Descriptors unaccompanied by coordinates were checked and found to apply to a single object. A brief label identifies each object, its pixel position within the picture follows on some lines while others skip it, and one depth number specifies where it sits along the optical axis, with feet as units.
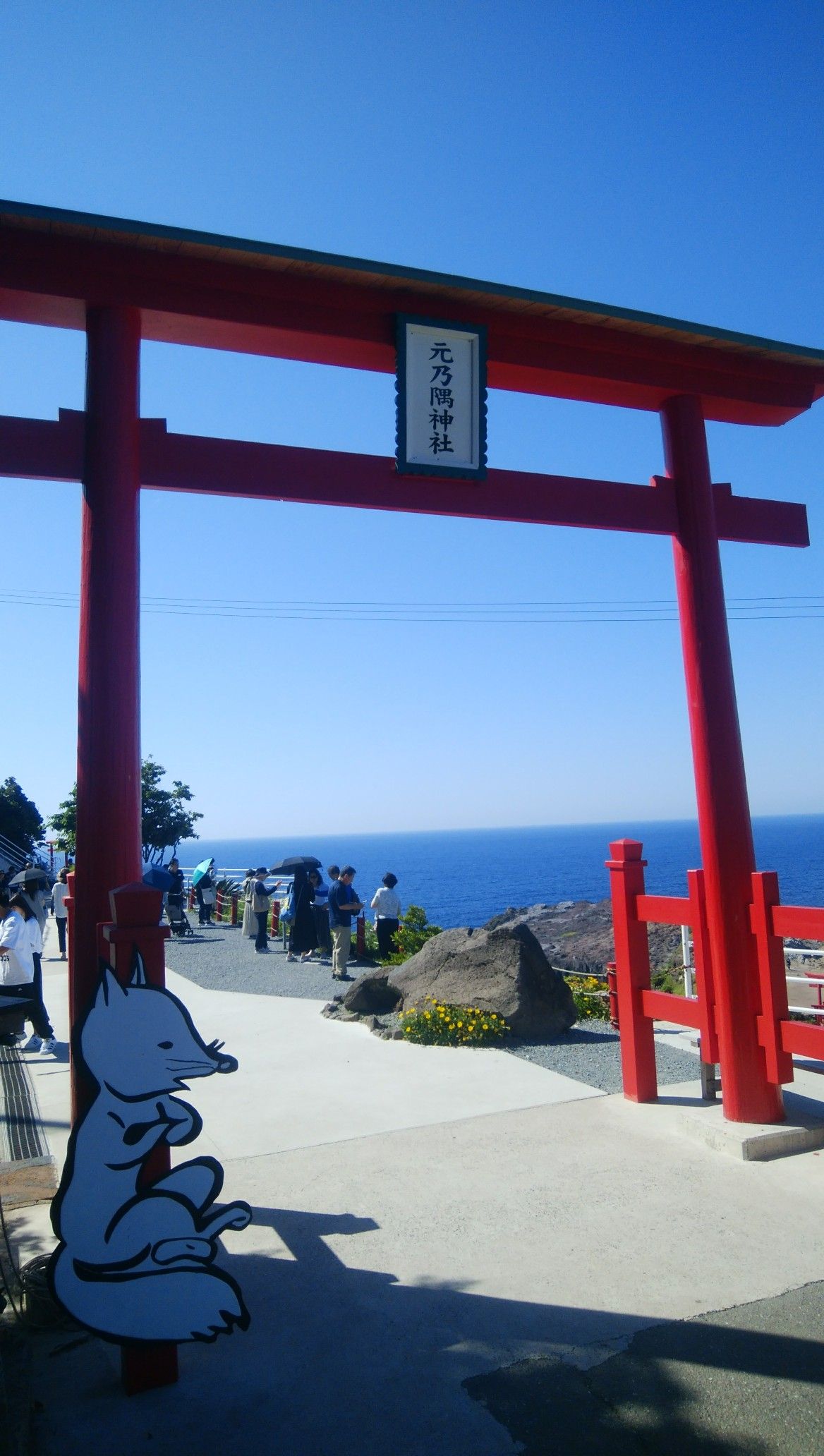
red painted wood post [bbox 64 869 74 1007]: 13.03
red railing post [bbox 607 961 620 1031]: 23.81
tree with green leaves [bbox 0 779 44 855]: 145.59
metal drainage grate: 18.33
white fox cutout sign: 10.21
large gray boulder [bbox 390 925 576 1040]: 27.12
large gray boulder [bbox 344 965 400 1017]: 30.86
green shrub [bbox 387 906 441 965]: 42.93
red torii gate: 13.47
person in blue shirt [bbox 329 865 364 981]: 39.70
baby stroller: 55.47
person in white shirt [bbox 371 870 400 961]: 44.21
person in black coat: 46.62
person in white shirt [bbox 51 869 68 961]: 47.78
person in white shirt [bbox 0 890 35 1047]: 26.43
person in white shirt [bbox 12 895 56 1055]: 26.50
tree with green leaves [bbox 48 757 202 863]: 112.98
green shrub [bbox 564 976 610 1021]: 31.70
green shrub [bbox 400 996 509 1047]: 26.27
